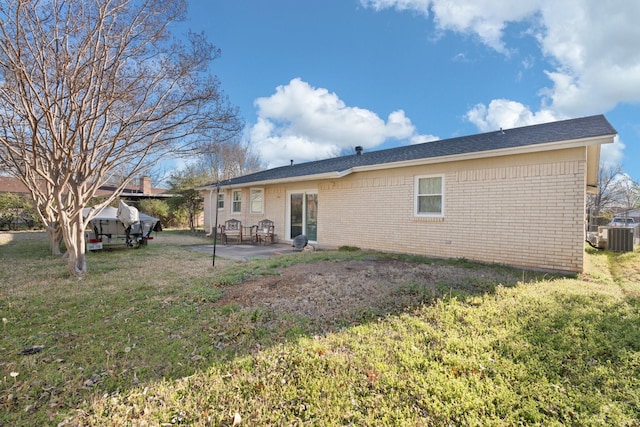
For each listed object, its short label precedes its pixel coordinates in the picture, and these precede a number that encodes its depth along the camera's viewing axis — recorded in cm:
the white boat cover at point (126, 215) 1038
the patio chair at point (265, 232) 1333
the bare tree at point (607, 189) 3060
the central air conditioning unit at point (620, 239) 1091
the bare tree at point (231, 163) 2526
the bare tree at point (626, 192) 2929
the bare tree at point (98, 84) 558
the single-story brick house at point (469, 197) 679
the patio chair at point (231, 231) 1389
